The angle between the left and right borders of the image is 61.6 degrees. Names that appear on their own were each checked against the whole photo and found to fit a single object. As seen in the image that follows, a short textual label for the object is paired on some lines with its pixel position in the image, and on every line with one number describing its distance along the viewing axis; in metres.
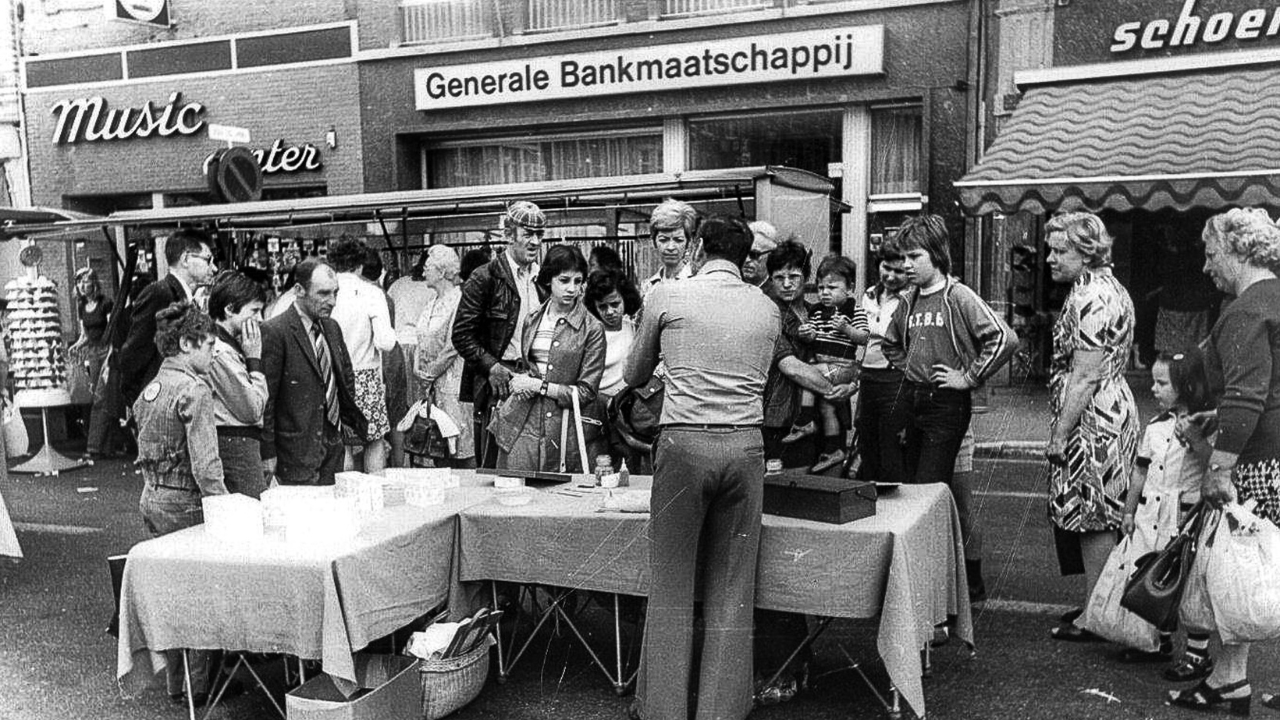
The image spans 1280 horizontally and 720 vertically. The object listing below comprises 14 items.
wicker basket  4.01
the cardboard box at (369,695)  3.59
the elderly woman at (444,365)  7.14
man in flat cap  5.76
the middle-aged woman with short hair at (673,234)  5.63
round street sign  12.00
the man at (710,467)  3.65
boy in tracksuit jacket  4.96
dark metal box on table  3.80
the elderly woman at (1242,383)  3.85
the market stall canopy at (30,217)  9.42
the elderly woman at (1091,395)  4.72
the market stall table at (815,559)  3.69
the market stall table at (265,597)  3.59
